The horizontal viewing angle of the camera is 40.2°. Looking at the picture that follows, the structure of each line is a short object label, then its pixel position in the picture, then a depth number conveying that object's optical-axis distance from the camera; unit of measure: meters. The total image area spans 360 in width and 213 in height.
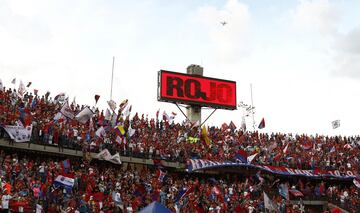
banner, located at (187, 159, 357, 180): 36.84
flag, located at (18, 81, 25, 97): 34.52
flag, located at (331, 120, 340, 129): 53.97
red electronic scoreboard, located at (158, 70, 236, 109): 46.22
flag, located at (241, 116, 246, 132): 48.50
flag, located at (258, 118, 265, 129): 47.08
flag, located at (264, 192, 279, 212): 29.67
